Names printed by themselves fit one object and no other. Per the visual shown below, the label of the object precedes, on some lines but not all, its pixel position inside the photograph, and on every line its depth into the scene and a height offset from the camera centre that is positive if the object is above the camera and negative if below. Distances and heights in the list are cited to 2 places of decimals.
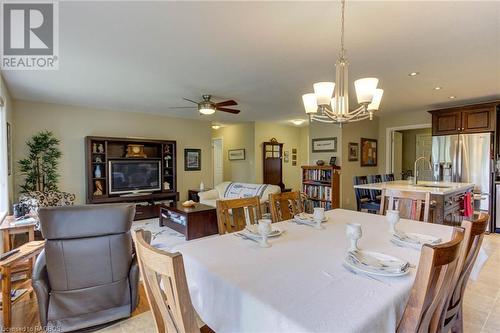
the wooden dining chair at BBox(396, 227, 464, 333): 0.92 -0.44
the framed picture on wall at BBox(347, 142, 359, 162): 6.34 +0.26
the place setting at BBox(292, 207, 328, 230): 2.09 -0.46
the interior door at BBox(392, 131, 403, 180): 6.75 +0.21
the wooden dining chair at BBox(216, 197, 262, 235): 2.12 -0.42
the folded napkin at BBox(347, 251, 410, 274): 1.23 -0.49
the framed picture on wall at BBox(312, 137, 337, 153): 6.39 +0.42
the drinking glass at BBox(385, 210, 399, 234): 1.86 -0.39
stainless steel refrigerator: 4.75 +0.00
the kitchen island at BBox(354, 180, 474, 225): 3.25 -0.44
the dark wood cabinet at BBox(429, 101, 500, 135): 4.71 +0.79
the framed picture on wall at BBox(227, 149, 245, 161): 8.02 +0.25
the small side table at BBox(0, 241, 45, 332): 1.93 -0.82
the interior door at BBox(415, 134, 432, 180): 7.06 +0.40
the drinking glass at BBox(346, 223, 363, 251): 1.47 -0.39
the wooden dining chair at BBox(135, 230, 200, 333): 0.86 -0.42
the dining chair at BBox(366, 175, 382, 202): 4.29 -0.40
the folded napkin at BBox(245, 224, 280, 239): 1.74 -0.47
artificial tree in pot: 4.84 +0.00
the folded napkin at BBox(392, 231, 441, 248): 1.63 -0.48
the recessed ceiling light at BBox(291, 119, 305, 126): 7.18 +1.12
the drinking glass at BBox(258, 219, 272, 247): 1.61 -0.40
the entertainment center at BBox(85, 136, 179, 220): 5.45 -0.20
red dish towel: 3.95 -0.63
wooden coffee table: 4.18 -0.93
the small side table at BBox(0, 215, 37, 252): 3.04 -0.76
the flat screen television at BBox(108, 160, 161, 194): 5.63 -0.28
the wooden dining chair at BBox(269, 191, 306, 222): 2.48 -0.41
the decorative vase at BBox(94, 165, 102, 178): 5.50 -0.19
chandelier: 2.12 +0.54
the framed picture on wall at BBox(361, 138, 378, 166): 6.59 +0.26
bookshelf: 5.96 -0.51
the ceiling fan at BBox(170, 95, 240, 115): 4.36 +0.91
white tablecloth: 0.92 -0.51
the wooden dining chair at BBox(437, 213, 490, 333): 1.25 -0.50
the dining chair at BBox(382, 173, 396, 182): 5.14 -0.30
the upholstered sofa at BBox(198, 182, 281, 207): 5.15 -0.60
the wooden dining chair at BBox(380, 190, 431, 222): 2.38 -0.38
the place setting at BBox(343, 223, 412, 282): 1.21 -0.49
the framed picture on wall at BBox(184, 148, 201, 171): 7.01 +0.10
